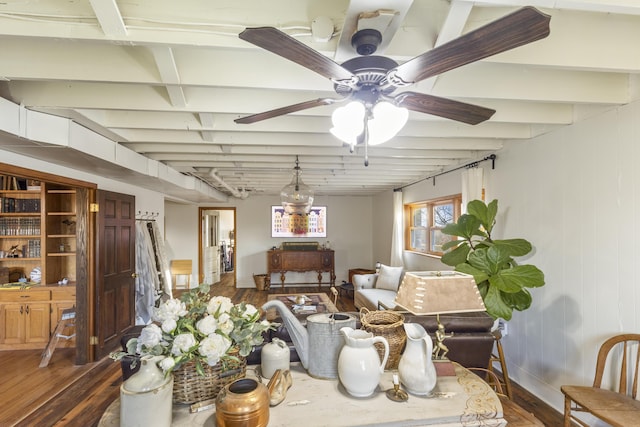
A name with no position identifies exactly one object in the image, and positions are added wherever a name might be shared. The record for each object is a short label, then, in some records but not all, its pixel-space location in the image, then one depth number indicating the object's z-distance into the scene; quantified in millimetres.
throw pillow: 5089
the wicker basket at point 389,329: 1462
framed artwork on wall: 7461
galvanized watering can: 1413
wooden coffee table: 3478
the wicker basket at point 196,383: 1223
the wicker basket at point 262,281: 6914
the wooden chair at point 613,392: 1801
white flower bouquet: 1129
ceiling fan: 857
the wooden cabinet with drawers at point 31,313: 3605
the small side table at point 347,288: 6328
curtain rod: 3410
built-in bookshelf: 3713
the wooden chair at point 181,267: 6438
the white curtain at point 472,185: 3490
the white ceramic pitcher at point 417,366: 1286
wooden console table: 6945
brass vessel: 1033
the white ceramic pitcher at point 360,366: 1246
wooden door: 3387
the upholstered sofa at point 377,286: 4598
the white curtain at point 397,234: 5738
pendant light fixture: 3618
